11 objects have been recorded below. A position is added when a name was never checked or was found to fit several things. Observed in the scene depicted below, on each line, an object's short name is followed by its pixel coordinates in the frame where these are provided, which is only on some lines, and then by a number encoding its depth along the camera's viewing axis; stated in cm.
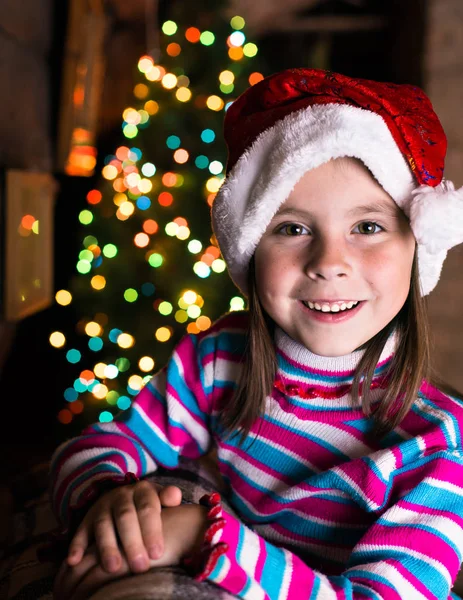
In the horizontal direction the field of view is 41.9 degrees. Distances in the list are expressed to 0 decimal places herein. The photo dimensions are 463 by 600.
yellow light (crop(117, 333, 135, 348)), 243
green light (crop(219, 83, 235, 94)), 243
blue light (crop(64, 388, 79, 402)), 269
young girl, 77
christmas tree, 237
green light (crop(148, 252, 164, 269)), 236
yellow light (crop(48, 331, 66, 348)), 262
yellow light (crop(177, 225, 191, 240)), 236
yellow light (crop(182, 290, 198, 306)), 236
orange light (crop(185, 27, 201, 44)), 245
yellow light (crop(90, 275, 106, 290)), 243
